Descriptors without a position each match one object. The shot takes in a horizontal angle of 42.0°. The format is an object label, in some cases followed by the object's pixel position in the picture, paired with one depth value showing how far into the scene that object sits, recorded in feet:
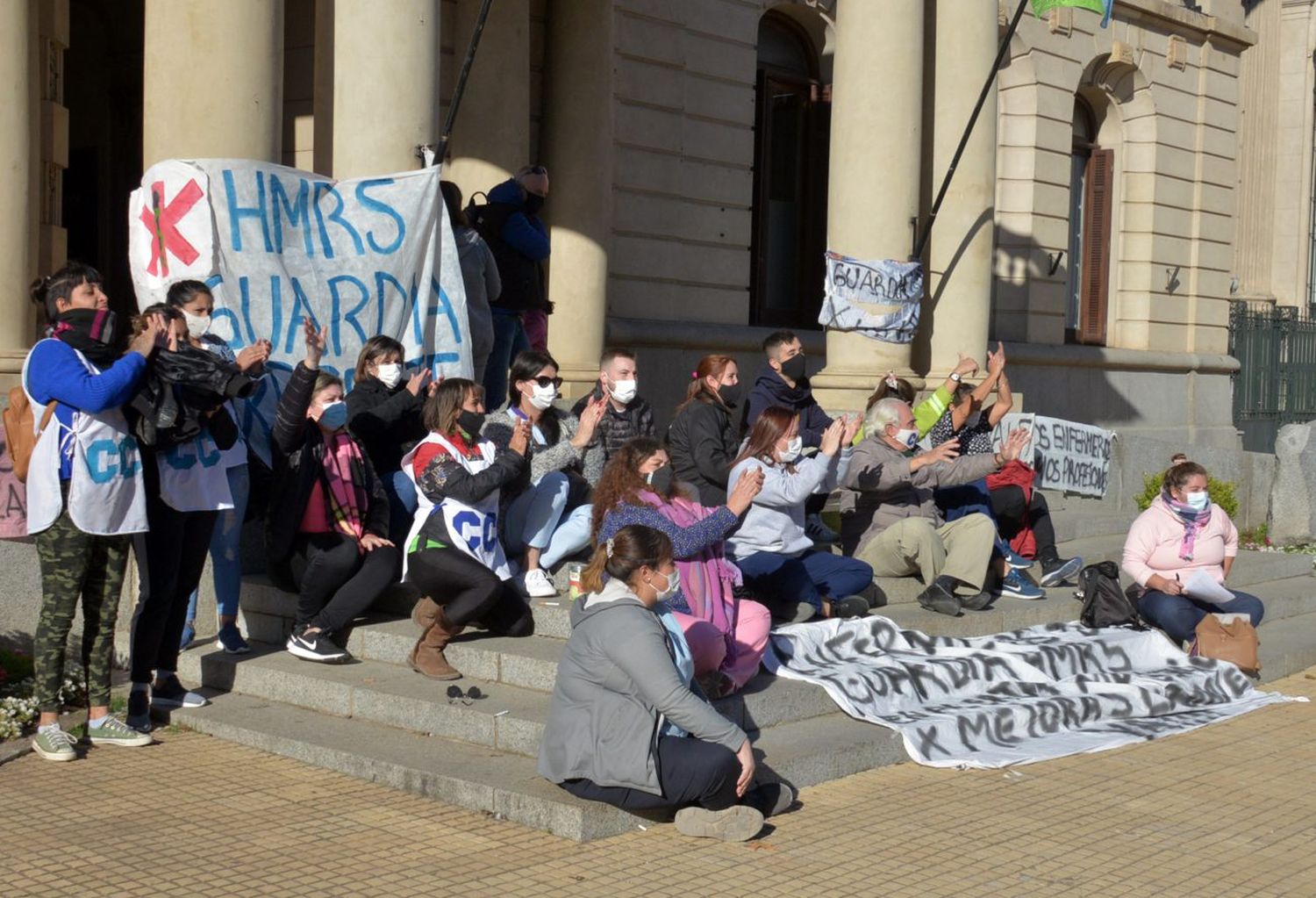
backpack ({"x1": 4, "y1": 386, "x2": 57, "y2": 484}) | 26.50
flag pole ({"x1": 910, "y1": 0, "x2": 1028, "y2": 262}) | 50.80
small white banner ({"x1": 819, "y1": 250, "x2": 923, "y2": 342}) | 50.75
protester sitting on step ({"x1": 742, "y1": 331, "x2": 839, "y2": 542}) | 38.27
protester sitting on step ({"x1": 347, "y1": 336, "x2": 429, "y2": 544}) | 31.76
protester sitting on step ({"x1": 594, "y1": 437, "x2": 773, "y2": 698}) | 27.04
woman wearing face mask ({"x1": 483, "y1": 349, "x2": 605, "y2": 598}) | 31.96
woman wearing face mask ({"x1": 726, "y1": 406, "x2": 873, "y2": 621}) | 31.37
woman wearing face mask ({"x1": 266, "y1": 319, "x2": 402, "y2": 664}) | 29.96
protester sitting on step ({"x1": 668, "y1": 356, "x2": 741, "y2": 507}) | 34.55
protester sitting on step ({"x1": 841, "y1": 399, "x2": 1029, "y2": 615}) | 35.29
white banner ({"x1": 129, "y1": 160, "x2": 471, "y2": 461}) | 31.86
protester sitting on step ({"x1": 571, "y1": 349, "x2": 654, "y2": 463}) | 33.32
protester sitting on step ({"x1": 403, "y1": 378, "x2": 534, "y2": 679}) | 28.48
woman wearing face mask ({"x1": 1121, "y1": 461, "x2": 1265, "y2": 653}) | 36.65
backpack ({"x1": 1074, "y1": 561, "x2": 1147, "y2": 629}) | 36.68
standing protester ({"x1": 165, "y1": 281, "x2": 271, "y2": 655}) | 29.73
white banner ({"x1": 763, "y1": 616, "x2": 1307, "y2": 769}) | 28.76
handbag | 35.99
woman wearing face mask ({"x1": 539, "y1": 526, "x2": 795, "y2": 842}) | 22.52
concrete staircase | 24.21
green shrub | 56.70
